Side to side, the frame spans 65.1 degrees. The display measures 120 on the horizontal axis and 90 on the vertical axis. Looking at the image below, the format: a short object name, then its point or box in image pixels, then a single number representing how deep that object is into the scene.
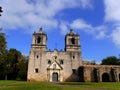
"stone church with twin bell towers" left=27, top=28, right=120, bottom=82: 19.09
